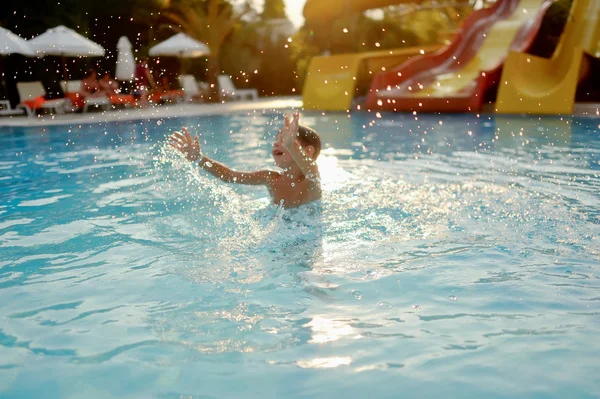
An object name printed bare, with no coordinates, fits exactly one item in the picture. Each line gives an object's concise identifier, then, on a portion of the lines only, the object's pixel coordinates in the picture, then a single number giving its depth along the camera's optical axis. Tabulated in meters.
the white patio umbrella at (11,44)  13.56
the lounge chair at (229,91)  20.61
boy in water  3.79
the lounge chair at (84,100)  15.75
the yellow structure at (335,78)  15.35
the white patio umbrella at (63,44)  15.02
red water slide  12.87
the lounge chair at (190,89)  19.44
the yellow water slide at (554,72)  11.56
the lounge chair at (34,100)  15.34
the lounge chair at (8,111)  15.18
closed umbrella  18.62
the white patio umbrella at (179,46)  18.28
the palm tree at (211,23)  19.92
